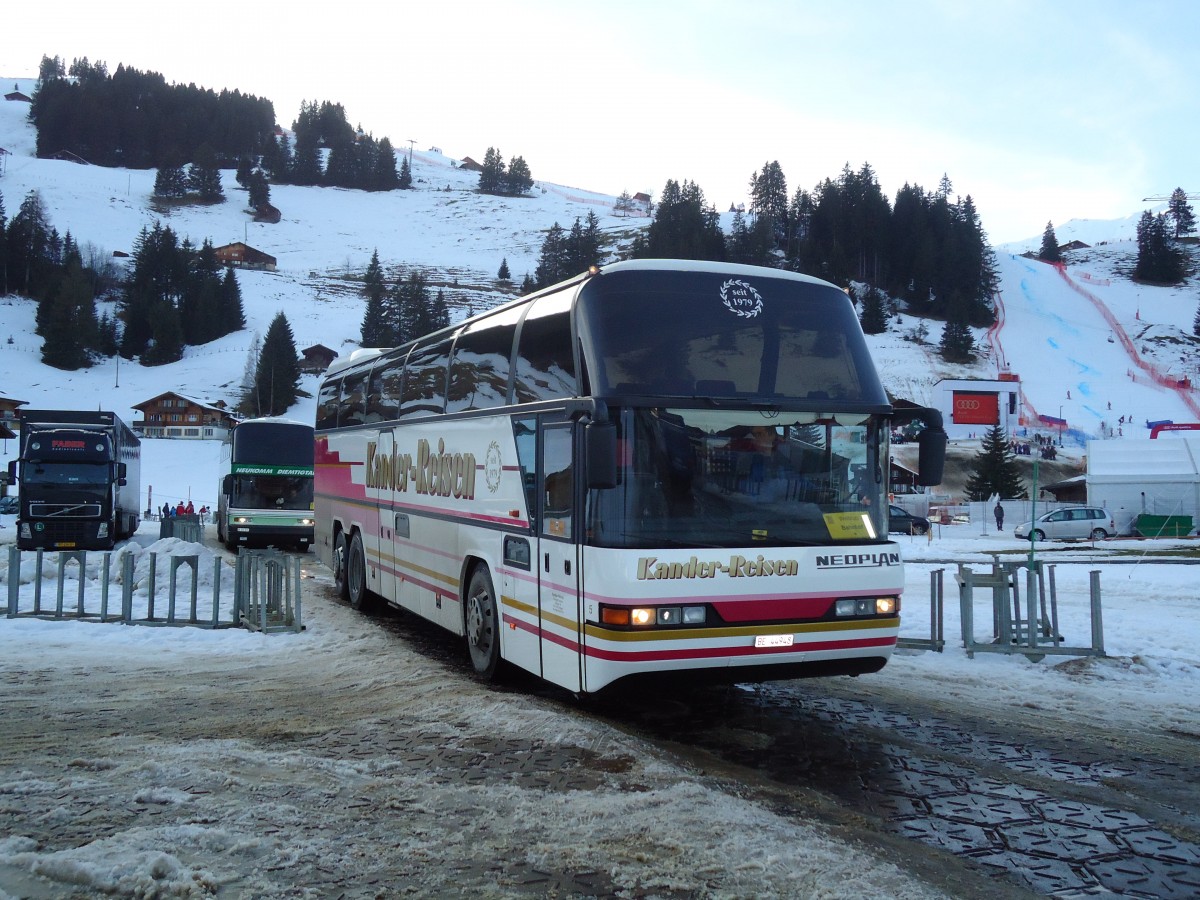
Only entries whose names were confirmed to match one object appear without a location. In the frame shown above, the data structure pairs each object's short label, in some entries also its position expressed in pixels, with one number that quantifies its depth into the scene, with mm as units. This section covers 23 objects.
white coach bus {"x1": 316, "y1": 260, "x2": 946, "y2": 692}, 6996
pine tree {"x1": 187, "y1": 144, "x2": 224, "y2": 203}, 192875
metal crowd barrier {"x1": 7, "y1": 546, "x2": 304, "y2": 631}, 12453
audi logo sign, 82562
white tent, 41531
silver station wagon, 39094
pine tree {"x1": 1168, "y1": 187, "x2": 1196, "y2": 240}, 182125
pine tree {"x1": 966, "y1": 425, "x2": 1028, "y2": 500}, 62219
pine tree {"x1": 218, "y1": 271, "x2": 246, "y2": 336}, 129000
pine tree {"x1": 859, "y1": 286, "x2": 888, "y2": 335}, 118125
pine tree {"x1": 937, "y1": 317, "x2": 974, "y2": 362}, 112188
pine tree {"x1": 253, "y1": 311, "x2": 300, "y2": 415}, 99750
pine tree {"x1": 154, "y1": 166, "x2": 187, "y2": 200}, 191625
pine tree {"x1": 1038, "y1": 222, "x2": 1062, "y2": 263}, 192000
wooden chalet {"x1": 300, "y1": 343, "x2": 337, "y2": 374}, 113312
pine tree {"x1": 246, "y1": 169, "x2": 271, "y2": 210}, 189375
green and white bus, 28141
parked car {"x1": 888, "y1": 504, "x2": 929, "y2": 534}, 42078
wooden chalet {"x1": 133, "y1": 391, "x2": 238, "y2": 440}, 91000
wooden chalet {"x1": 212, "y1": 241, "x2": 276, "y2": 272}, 158875
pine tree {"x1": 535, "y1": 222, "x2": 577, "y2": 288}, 138325
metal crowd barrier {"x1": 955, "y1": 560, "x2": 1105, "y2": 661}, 10664
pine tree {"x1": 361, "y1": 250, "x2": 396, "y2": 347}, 116312
